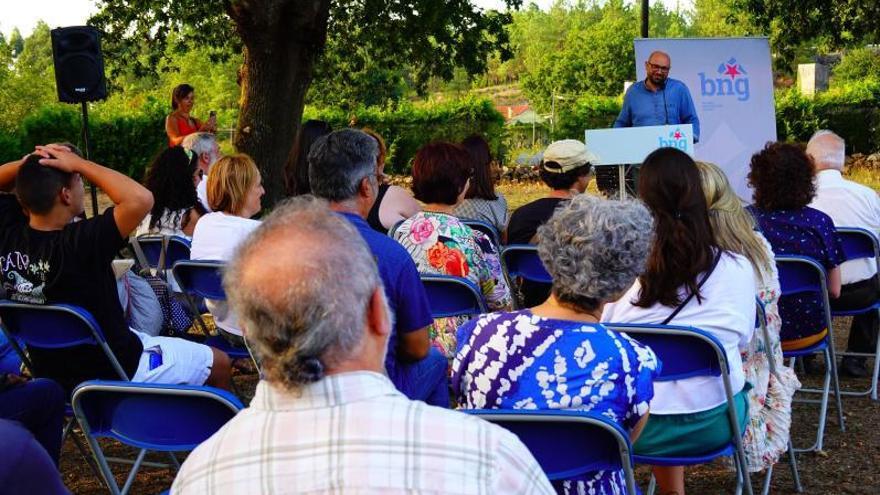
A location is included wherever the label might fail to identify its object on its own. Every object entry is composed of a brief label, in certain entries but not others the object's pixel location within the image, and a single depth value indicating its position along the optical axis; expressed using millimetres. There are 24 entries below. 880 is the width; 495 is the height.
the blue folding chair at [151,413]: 2533
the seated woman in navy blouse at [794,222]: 4746
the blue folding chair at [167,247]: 5633
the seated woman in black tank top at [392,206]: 5246
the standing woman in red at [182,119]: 10641
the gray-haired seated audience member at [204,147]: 7145
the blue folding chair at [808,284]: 4531
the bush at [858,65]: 53156
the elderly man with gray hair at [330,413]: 1415
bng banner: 10352
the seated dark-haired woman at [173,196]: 5914
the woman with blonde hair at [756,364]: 3594
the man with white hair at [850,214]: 5453
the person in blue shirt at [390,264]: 3014
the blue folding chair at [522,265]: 4773
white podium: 6832
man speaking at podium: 8836
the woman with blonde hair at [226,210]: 4902
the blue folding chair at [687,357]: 2988
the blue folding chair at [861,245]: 5180
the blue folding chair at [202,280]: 4562
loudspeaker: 9820
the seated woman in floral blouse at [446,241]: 4160
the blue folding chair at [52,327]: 3502
